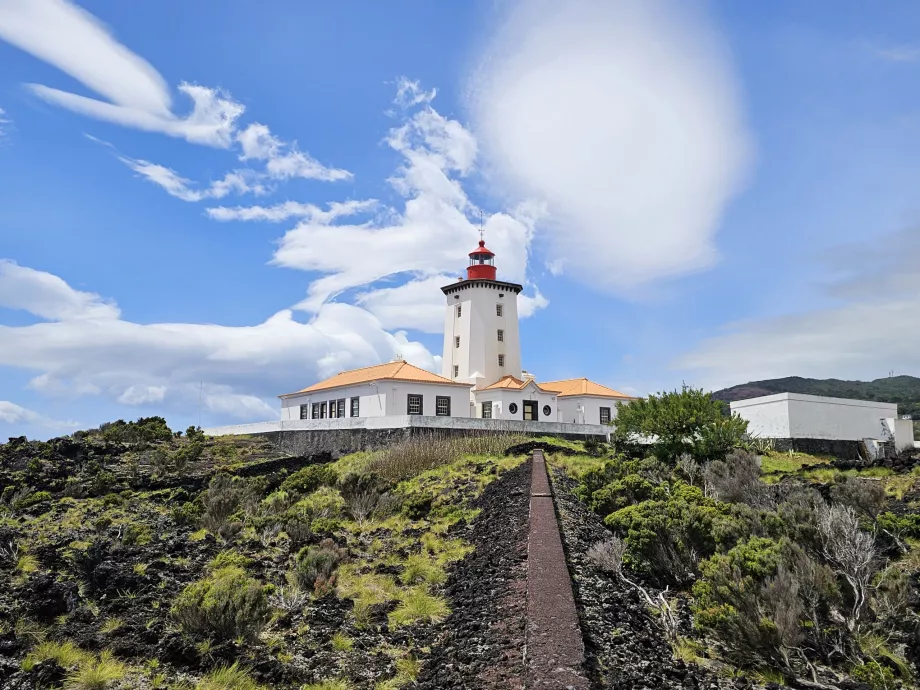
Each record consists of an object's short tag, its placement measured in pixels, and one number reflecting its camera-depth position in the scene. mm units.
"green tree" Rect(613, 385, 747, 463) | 18094
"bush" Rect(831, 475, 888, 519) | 9320
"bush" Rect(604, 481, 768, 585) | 7445
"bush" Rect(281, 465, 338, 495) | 15055
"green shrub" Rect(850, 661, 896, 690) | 4348
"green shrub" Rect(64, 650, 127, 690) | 4516
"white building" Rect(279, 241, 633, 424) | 33312
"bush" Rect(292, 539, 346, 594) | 7230
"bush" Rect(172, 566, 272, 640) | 5414
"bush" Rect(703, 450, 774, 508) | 10633
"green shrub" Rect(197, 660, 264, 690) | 4633
